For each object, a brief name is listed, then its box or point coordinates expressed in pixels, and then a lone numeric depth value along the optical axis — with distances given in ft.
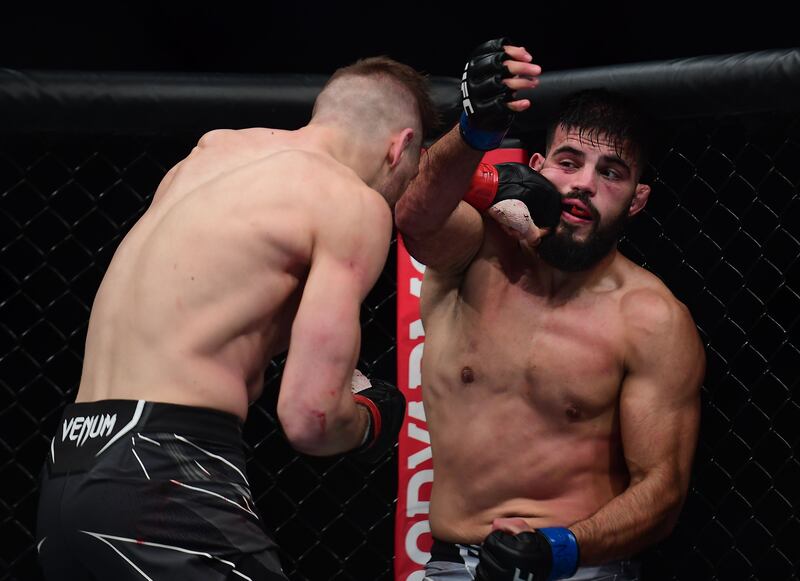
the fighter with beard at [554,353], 17.63
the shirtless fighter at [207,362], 15.70
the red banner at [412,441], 18.10
